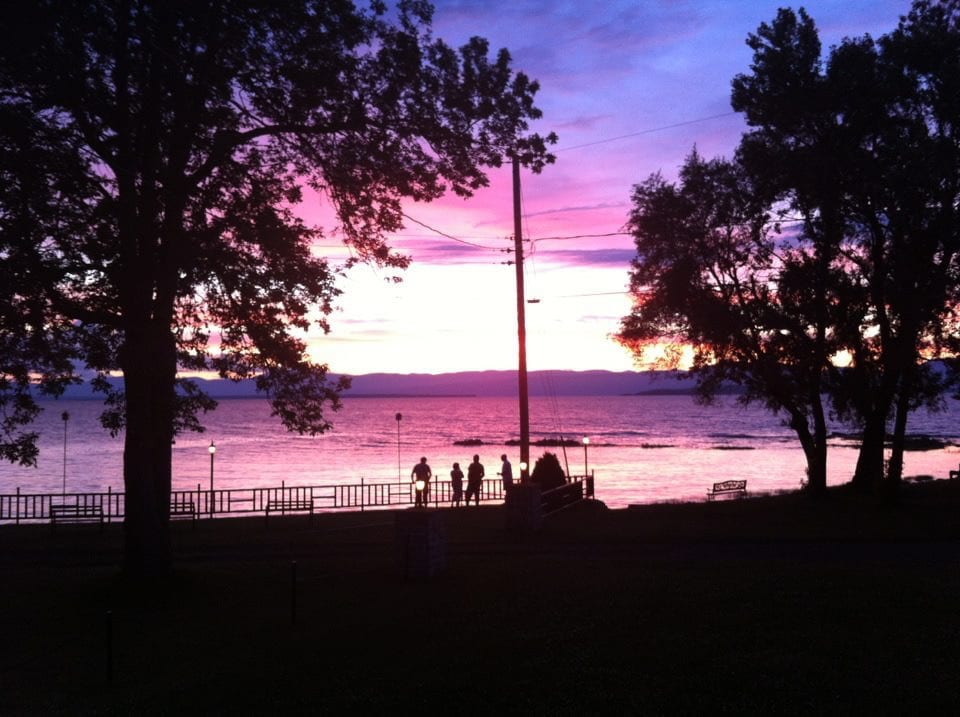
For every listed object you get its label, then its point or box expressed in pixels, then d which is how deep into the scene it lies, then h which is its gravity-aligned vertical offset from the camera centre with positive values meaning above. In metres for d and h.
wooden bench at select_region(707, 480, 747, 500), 42.59 -5.00
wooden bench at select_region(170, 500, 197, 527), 28.56 -3.91
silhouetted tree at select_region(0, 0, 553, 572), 13.61 +3.68
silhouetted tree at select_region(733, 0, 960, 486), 25.09 +6.19
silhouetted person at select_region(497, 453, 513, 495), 33.06 -3.19
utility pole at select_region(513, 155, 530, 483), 24.42 +1.55
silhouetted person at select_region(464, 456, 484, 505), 34.22 -3.40
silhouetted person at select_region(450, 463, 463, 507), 35.00 -3.64
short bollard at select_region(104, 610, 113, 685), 10.19 -2.81
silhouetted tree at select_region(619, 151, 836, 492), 27.95 +3.04
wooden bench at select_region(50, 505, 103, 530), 25.89 -3.62
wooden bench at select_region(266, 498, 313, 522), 29.92 -3.91
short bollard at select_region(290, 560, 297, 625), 12.81 -2.97
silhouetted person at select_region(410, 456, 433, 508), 30.33 -2.95
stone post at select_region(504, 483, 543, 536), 22.70 -3.05
